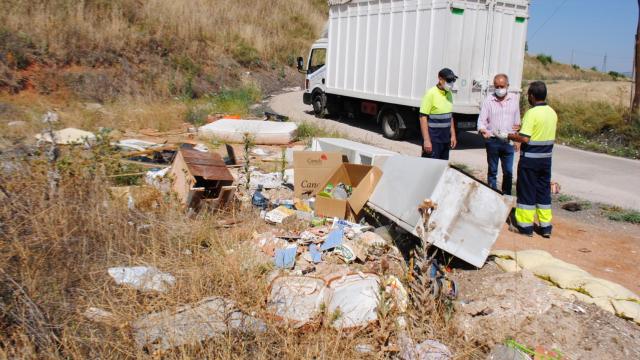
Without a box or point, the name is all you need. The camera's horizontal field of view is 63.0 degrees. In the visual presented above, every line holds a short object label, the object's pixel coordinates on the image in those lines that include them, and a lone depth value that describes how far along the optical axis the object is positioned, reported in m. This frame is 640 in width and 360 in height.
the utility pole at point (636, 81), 12.95
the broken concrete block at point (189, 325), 3.00
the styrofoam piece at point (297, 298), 3.46
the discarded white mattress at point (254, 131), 10.37
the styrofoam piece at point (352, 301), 3.42
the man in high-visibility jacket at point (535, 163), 5.64
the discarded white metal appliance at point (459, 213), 4.34
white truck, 10.49
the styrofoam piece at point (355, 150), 6.52
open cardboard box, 5.45
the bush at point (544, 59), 48.08
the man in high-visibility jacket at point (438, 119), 6.52
